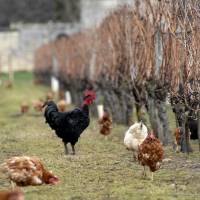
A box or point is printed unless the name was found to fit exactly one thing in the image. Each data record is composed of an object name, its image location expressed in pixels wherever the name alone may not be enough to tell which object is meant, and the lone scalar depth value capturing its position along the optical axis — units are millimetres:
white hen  13172
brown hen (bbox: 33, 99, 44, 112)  26909
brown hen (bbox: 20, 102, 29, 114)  27517
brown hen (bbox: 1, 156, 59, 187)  10008
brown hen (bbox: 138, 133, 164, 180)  11203
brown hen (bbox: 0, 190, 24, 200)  8117
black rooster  14234
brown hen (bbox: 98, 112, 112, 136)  17484
